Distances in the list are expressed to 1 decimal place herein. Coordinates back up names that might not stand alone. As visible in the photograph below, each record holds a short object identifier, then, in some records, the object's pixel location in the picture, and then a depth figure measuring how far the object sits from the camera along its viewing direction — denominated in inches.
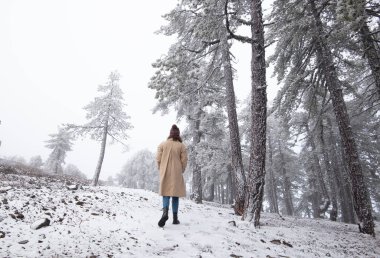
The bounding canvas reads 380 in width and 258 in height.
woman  222.8
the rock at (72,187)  376.8
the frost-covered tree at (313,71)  332.2
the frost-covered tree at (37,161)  2191.3
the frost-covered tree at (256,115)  258.1
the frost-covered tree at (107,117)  872.9
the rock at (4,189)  263.8
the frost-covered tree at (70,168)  2630.9
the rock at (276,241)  217.0
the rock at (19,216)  194.7
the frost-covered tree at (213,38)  297.3
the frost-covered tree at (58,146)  1579.7
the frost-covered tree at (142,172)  1939.0
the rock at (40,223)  180.5
